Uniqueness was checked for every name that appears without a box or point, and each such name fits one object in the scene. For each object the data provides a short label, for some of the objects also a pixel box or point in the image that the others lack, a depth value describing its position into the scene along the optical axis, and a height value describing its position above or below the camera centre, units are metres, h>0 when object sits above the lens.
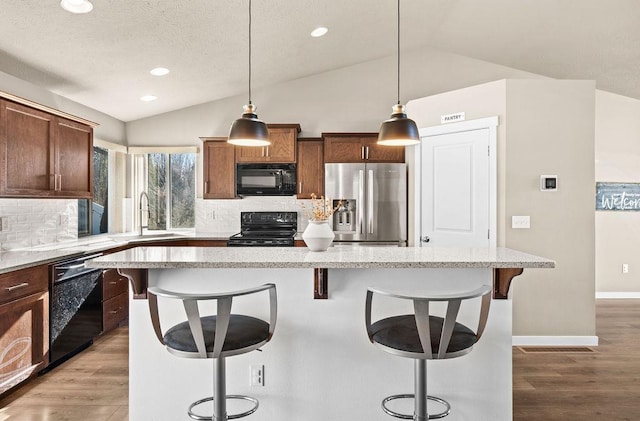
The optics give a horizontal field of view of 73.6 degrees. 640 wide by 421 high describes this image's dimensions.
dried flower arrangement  2.40 +0.00
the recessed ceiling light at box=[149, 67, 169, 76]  4.12 +1.38
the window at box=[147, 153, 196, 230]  5.61 +0.29
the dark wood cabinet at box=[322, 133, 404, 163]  5.05 +0.74
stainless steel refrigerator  4.89 +0.16
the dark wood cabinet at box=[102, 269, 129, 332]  3.95 -0.85
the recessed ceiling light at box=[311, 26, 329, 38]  4.15 +1.79
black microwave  5.16 +0.41
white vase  2.38 -0.13
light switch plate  3.94 -0.08
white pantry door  4.04 +0.28
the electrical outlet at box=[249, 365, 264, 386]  2.33 -0.89
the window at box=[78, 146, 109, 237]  4.79 +0.08
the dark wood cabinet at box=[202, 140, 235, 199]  5.18 +0.51
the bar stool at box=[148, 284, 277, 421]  1.73 -0.54
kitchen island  2.33 -0.82
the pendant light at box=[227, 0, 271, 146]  2.47 +0.48
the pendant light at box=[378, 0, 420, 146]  2.45 +0.48
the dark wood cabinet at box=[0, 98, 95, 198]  3.06 +0.48
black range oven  5.40 -0.14
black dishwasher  3.21 -0.78
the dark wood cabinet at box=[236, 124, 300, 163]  5.12 +0.74
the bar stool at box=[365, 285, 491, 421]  1.71 -0.54
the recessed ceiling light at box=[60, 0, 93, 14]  2.71 +1.34
